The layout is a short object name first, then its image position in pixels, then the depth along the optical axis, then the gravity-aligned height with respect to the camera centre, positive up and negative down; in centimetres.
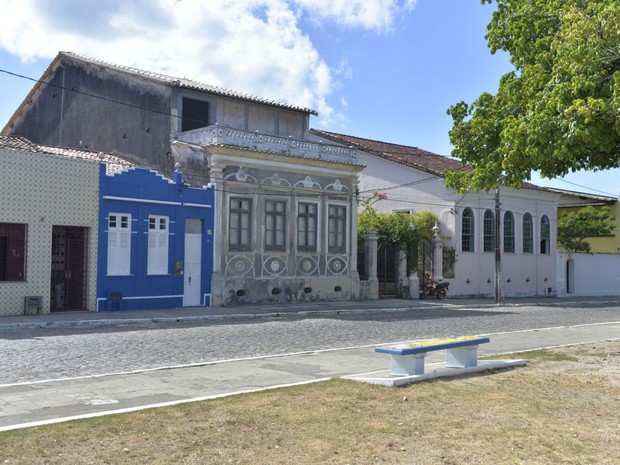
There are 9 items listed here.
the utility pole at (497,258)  2989 +56
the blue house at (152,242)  2178 +88
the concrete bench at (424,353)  924 -114
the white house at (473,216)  3497 +290
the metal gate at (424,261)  3353 +46
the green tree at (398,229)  3219 +190
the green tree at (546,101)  1056 +294
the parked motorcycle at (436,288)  3231 -80
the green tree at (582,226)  4616 +299
